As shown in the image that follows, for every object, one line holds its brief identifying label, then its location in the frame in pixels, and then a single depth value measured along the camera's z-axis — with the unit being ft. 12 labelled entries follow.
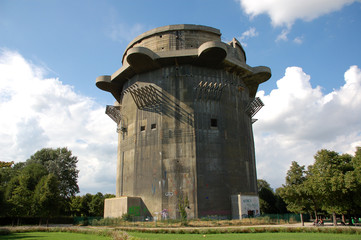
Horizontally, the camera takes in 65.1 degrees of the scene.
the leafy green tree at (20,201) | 106.63
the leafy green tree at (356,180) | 75.77
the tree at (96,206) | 173.88
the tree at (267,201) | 151.26
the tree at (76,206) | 181.14
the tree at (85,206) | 180.96
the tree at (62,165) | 155.63
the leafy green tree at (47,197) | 106.01
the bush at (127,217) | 92.48
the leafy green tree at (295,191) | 98.17
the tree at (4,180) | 96.80
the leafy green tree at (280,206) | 153.05
